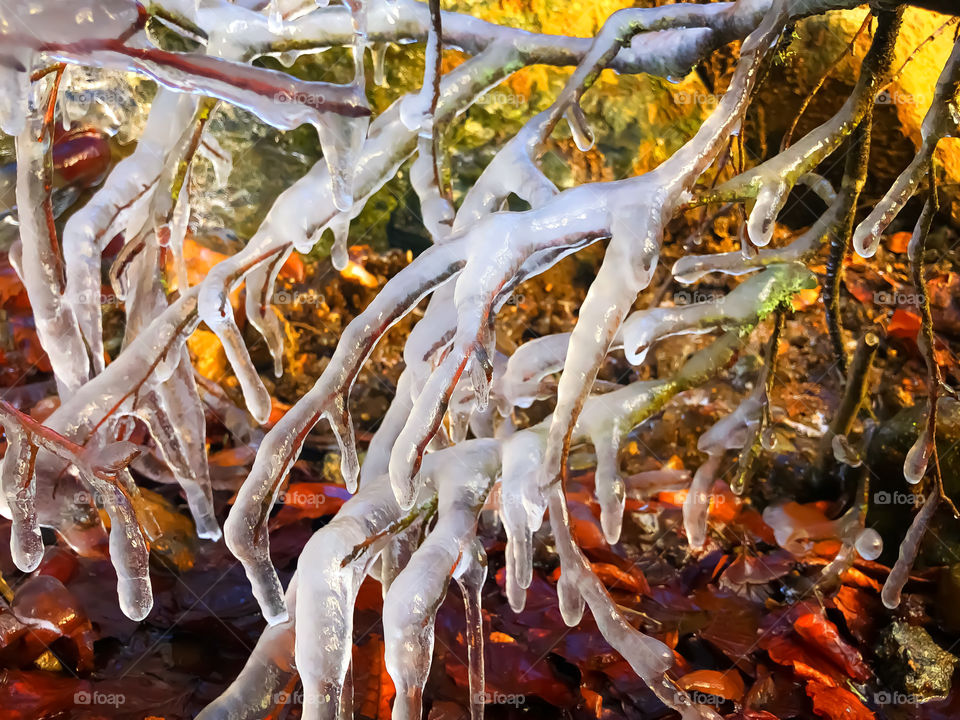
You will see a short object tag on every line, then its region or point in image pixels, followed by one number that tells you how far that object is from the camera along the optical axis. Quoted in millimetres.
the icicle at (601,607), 751
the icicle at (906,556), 883
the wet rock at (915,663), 950
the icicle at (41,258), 772
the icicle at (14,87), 678
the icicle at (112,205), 793
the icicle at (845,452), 950
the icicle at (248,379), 794
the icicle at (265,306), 845
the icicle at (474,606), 780
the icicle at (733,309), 798
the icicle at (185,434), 817
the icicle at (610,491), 795
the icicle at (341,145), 730
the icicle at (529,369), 846
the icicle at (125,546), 746
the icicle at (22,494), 736
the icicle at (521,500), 767
